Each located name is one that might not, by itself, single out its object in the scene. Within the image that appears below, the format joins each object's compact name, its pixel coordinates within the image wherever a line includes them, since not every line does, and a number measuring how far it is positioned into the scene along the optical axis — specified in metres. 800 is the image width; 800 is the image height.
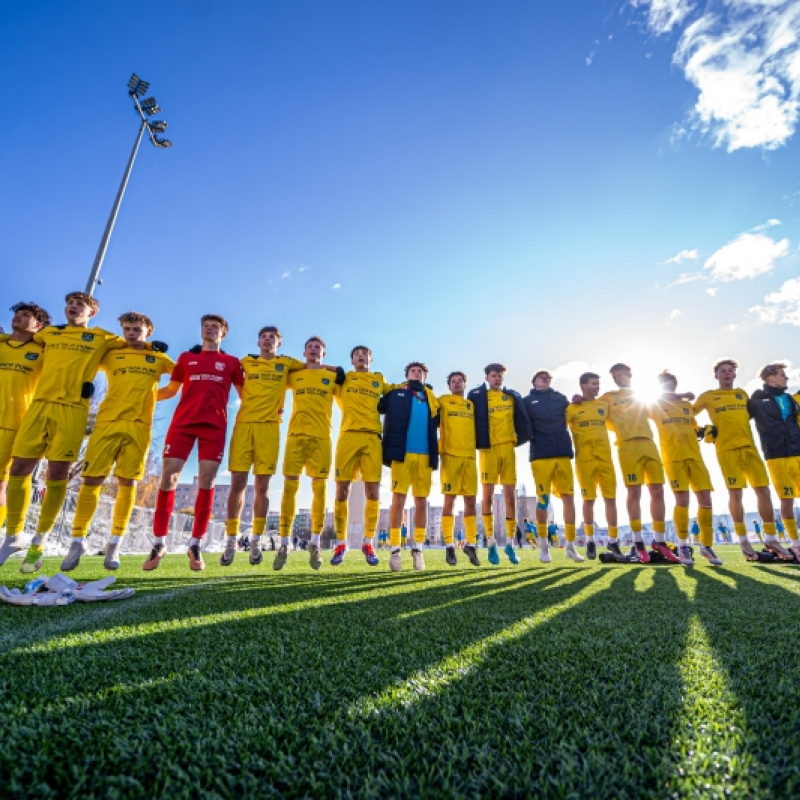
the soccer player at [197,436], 4.63
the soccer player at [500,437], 6.66
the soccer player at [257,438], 5.07
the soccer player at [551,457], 6.66
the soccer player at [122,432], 4.25
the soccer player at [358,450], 5.64
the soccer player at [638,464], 6.44
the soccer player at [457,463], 6.37
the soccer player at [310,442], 5.37
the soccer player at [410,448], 5.86
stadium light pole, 10.87
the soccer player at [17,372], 4.31
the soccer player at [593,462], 6.70
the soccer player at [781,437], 6.42
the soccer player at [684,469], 6.35
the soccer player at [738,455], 6.54
